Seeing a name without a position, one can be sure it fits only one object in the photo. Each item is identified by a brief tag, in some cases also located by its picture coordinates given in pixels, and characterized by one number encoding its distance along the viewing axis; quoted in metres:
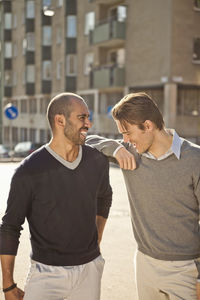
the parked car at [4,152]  26.70
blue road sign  19.25
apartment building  26.34
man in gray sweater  2.70
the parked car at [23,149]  26.09
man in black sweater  2.73
